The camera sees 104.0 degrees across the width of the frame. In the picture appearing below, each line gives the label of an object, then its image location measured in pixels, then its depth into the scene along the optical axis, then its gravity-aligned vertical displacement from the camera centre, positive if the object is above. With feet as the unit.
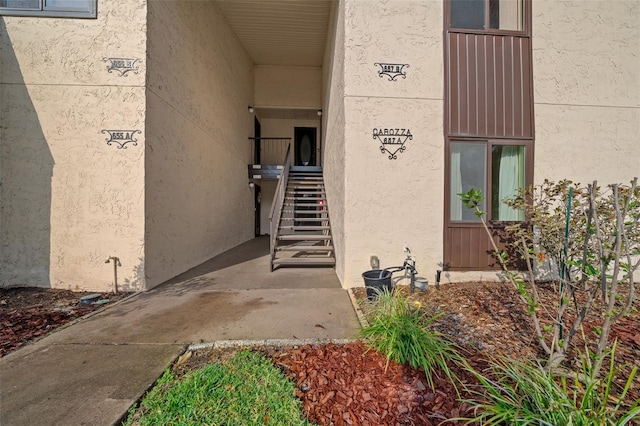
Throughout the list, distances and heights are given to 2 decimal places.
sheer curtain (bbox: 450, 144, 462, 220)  13.42 +1.78
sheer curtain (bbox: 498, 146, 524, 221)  13.50 +2.13
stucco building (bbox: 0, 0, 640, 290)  13.20 +5.06
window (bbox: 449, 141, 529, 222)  13.43 +2.08
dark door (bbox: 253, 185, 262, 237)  36.30 +1.48
